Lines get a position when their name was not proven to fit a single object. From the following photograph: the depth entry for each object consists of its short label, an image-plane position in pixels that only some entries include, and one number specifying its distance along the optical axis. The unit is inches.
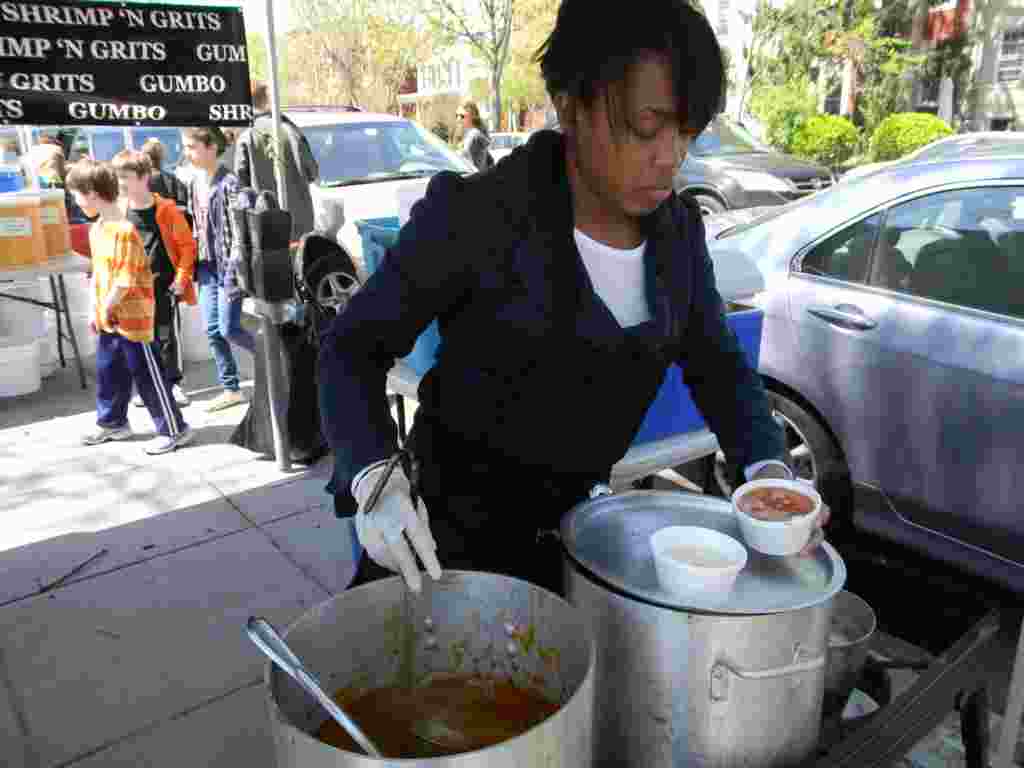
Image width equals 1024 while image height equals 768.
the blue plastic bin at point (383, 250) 135.0
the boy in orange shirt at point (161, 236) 205.8
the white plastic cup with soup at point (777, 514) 47.1
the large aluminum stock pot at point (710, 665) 40.6
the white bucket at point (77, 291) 252.5
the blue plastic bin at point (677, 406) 127.5
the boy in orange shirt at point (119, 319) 184.5
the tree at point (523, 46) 1147.7
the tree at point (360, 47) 1325.0
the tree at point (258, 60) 1396.4
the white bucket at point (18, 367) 227.5
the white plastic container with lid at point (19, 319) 238.8
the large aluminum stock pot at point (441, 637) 42.7
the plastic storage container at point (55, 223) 240.4
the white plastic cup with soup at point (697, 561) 42.0
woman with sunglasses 362.3
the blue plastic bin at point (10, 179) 250.5
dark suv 418.6
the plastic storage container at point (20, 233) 225.6
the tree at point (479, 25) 851.9
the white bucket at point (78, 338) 254.8
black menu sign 154.6
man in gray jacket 295.0
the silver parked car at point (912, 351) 119.6
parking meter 165.3
